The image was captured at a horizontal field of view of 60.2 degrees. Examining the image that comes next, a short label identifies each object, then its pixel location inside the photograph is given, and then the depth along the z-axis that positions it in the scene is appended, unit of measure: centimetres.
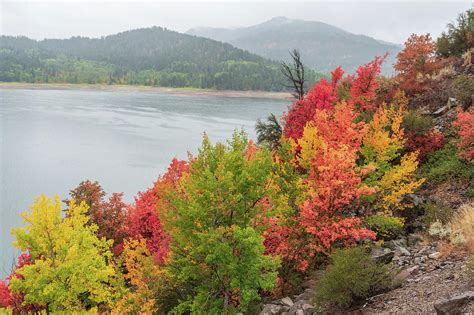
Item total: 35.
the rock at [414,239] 1748
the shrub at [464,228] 1405
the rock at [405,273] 1348
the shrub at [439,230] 1590
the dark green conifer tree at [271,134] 3997
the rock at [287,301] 1606
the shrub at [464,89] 2654
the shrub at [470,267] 1081
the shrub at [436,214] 1738
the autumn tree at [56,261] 1625
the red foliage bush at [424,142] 2462
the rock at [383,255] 1569
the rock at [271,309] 1565
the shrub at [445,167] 2133
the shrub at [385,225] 1867
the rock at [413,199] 2072
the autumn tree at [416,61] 3412
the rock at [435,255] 1437
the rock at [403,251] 1598
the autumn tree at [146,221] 2727
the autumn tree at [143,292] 1833
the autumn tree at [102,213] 2741
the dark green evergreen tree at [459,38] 3588
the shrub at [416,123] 2514
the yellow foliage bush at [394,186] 1975
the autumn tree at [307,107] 3132
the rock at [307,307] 1417
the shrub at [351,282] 1286
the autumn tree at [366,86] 3195
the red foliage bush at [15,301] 2106
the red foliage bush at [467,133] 1952
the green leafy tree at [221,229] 1535
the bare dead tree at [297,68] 3628
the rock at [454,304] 999
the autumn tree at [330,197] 1711
